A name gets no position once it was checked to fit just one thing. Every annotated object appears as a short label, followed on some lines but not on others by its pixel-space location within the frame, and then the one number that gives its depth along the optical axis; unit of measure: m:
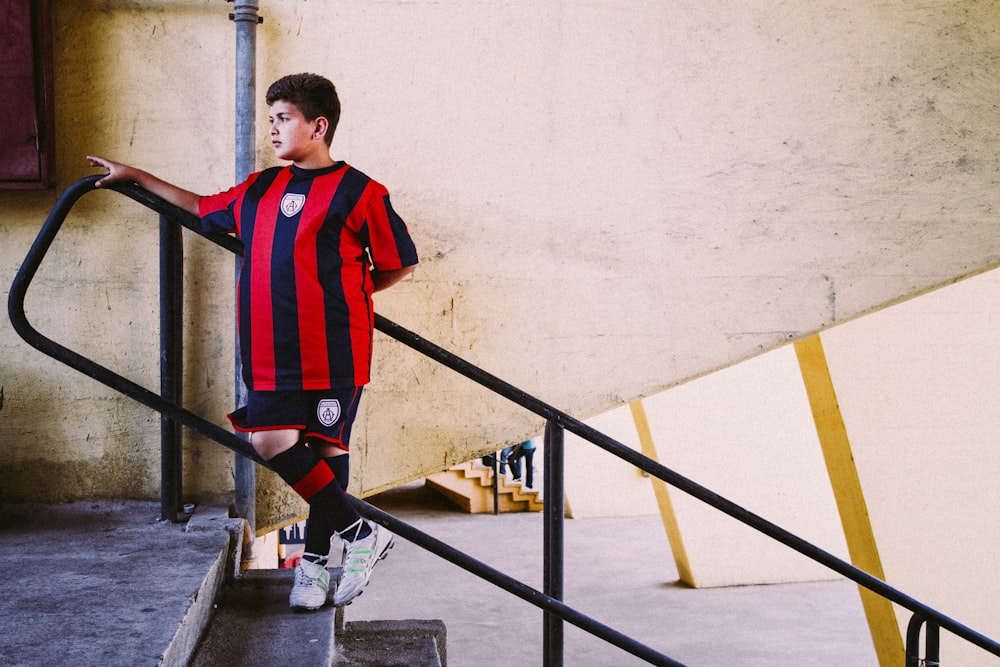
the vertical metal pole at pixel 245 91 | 2.46
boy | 1.90
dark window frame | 2.35
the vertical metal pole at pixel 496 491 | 11.85
